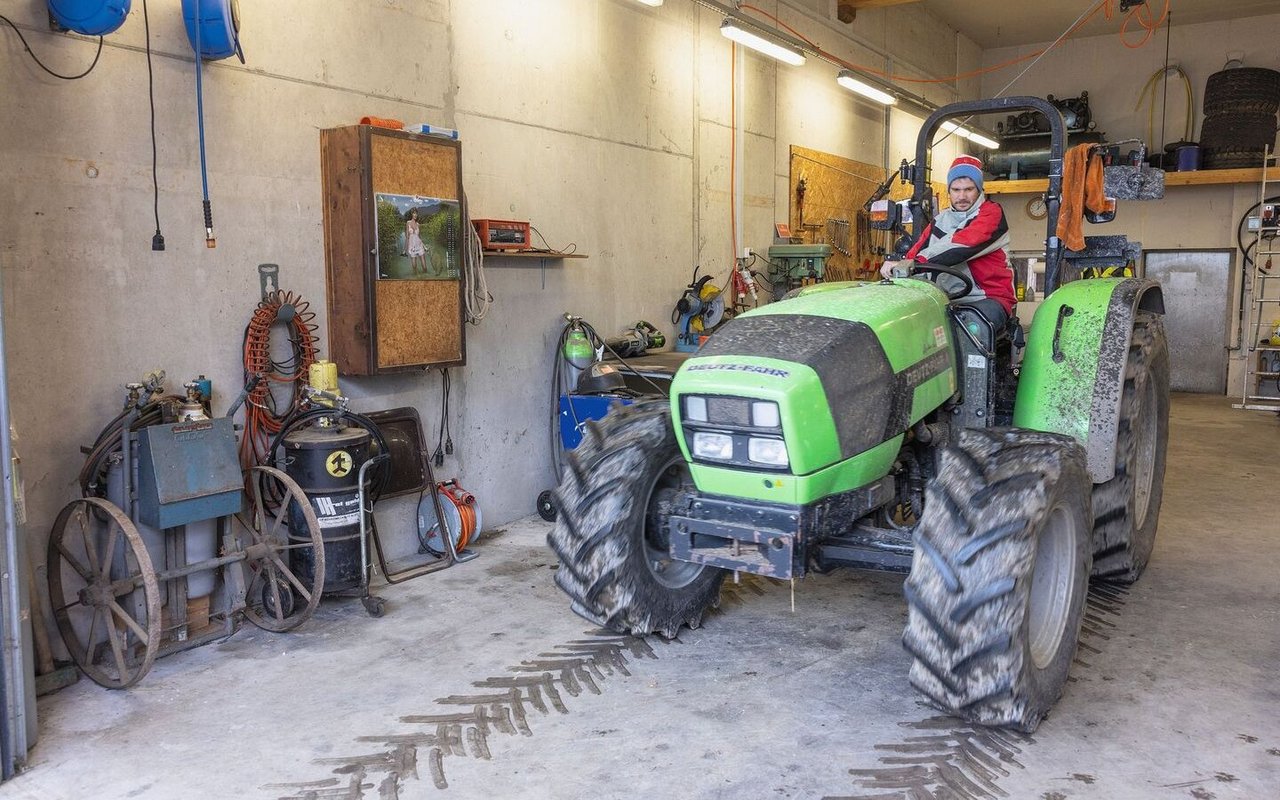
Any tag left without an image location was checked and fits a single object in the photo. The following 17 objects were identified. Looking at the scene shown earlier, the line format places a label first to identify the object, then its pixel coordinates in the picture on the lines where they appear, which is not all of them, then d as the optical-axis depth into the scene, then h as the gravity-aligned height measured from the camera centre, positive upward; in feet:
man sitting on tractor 12.21 +0.58
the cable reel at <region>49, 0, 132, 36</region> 10.81 +3.04
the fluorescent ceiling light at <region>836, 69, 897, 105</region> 27.84 +5.91
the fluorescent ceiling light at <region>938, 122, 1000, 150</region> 37.80 +5.91
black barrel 12.98 -2.60
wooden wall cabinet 13.96 +0.64
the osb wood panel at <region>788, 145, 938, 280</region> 28.14 +2.54
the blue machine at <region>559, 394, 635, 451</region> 17.49 -2.11
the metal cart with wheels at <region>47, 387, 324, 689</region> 10.91 -3.10
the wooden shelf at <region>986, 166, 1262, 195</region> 35.27 +4.07
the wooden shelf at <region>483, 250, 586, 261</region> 16.78 +0.66
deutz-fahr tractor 8.66 -1.81
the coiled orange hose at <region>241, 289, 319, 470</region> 13.30 -0.99
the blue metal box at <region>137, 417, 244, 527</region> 11.28 -2.07
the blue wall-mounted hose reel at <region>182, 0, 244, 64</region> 11.96 +3.23
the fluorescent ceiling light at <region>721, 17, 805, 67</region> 21.53 +5.60
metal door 38.06 -0.85
